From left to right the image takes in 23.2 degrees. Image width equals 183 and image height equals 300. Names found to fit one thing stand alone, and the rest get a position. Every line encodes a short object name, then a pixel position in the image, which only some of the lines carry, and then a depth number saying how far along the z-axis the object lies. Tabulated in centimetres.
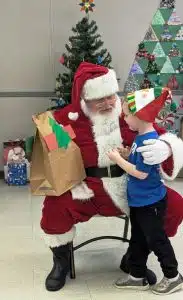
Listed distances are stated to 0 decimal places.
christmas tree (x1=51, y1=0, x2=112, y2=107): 386
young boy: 209
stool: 249
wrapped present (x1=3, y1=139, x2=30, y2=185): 429
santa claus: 233
